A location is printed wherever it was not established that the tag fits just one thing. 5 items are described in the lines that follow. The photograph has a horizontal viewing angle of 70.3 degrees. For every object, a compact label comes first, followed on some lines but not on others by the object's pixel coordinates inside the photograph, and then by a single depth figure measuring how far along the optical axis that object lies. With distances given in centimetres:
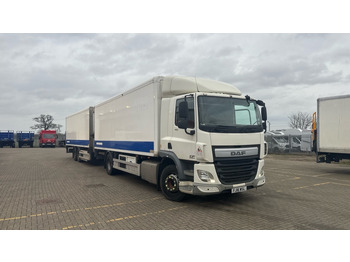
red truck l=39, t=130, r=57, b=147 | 4341
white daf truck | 585
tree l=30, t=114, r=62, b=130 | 6569
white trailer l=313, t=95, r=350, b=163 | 1097
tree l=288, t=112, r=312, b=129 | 5990
